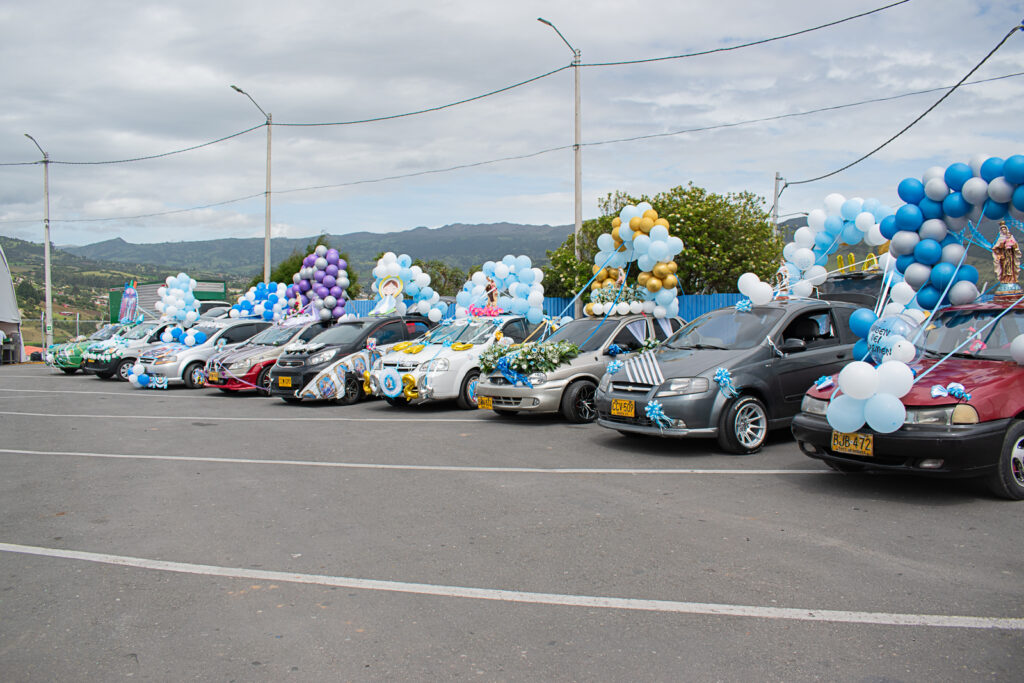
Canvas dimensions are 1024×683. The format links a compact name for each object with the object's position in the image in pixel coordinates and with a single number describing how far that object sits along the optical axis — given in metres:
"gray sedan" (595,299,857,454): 8.50
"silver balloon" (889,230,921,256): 7.83
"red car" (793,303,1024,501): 6.12
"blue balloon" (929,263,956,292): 7.52
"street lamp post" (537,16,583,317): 17.09
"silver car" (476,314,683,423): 11.06
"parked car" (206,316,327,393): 16.39
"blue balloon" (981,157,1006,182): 7.07
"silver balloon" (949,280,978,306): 7.47
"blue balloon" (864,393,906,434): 6.23
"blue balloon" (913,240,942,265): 7.63
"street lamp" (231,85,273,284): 27.02
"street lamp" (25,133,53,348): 33.88
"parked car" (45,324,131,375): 24.02
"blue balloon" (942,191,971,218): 7.42
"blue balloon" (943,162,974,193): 7.34
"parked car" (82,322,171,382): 21.47
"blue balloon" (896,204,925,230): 7.79
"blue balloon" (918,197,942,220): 7.69
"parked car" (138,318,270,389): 18.70
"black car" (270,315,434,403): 14.41
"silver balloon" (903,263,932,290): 7.75
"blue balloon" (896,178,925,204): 7.83
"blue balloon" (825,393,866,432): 6.49
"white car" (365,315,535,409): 12.72
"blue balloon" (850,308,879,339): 7.81
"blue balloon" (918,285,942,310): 7.71
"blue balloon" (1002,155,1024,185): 6.78
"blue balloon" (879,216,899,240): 8.07
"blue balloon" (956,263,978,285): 7.54
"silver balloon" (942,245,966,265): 7.59
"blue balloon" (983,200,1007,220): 7.19
